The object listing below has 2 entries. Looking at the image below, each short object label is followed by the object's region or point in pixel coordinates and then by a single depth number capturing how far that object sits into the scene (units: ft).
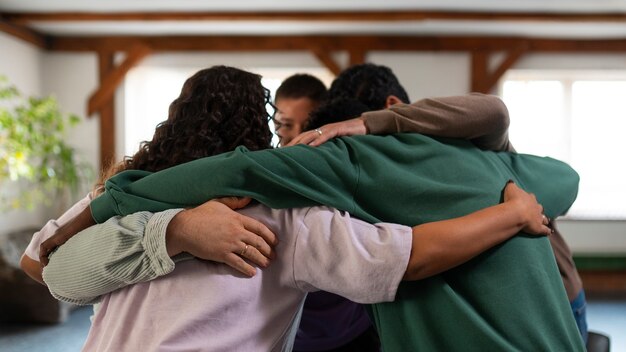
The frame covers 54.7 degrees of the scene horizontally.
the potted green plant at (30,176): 15.68
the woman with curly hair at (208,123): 4.00
